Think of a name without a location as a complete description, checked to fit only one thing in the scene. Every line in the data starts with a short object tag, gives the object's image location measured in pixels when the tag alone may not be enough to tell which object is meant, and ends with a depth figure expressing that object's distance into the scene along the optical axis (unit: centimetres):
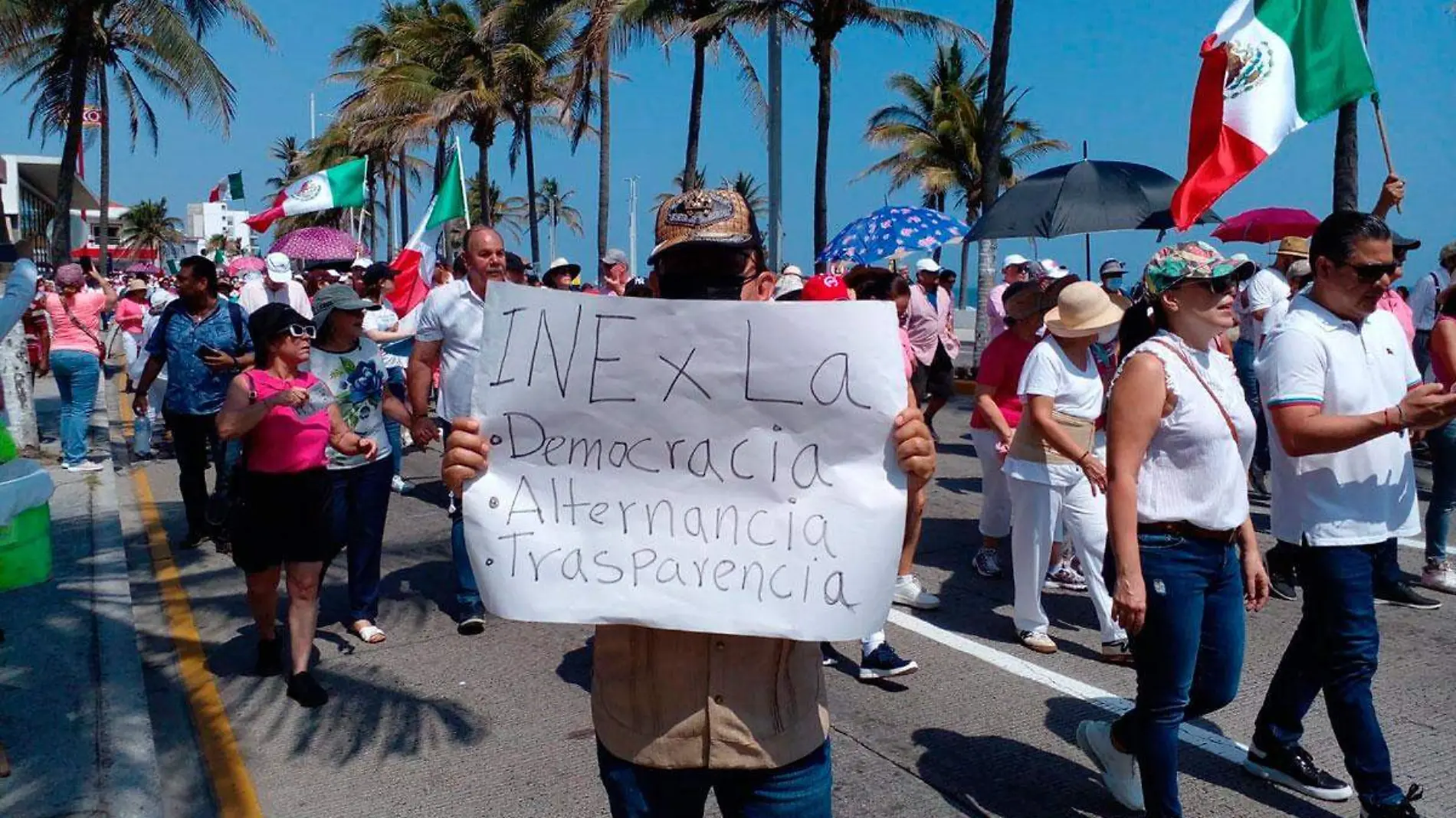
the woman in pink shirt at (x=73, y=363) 1000
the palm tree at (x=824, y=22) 1984
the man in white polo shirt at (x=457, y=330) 540
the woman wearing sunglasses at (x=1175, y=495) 317
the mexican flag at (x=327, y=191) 1619
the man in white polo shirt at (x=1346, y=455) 333
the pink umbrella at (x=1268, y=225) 1180
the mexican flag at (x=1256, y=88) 543
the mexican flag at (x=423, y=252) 1174
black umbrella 952
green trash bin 375
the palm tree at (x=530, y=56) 2942
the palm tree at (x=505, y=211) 7103
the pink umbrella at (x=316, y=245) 1745
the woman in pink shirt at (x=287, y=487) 478
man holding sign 212
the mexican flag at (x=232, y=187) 4566
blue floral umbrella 1124
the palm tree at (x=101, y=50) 1334
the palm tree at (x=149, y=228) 8719
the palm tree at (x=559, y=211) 7775
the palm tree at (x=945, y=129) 3828
